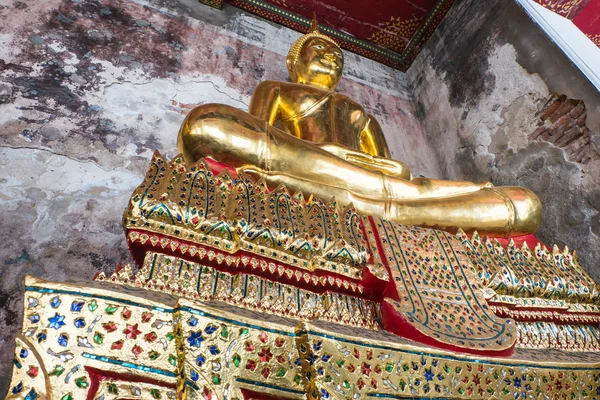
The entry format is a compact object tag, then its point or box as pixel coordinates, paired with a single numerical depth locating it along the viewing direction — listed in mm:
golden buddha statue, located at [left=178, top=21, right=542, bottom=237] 1388
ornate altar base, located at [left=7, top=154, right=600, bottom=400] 656
